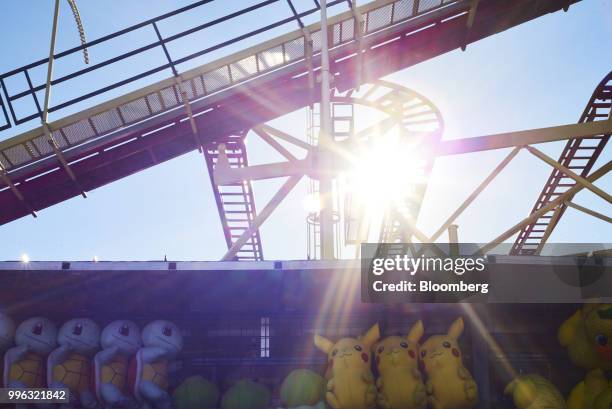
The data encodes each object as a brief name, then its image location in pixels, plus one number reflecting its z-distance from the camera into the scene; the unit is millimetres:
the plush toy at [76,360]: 8273
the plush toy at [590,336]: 7902
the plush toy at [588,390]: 7852
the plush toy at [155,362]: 8172
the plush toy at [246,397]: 8312
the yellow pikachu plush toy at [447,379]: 7770
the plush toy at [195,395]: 8320
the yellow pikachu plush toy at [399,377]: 7793
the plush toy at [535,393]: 7791
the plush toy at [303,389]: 8094
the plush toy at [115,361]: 8172
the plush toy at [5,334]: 8383
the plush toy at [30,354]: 8166
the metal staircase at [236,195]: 14375
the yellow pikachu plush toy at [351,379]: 7754
